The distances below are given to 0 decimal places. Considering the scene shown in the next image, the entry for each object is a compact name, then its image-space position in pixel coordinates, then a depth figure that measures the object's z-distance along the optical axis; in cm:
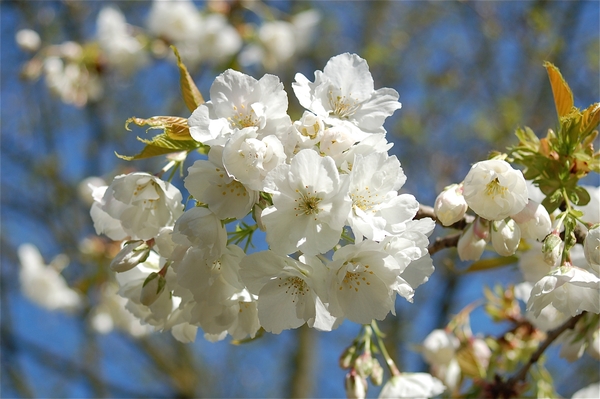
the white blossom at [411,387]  74
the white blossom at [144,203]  67
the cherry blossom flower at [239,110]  65
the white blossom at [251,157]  64
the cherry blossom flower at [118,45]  291
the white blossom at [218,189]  65
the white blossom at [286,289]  65
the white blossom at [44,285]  297
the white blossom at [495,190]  65
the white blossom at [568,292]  65
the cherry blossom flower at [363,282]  64
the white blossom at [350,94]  67
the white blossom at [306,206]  63
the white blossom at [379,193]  64
